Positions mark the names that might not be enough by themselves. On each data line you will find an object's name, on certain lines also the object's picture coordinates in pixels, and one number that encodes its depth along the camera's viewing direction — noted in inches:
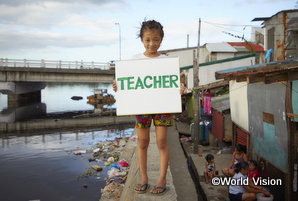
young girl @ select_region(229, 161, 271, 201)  188.5
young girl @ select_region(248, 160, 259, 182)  223.3
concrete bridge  1008.9
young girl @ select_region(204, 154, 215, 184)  264.2
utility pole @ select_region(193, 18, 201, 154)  391.2
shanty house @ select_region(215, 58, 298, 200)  187.9
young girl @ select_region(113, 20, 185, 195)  111.4
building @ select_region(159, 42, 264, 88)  661.3
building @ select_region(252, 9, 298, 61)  496.4
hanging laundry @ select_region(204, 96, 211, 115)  519.2
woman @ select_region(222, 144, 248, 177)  250.4
